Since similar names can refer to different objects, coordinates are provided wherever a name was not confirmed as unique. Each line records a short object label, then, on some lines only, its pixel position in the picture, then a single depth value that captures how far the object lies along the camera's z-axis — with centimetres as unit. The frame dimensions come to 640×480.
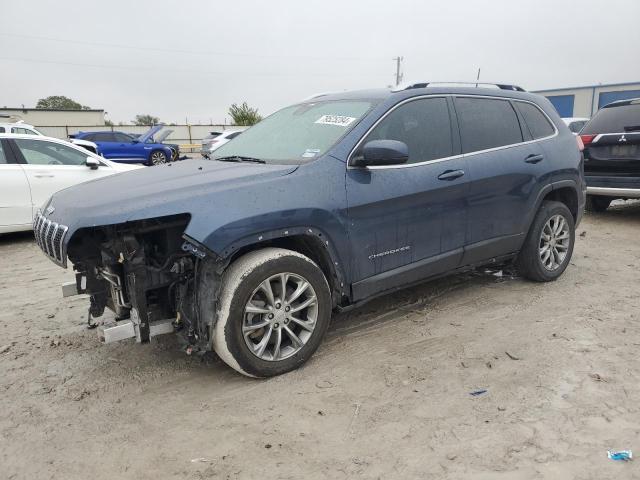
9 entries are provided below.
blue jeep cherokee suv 291
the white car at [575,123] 1600
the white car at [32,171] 676
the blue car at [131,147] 2019
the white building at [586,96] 3180
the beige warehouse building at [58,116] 4656
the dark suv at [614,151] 721
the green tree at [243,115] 4547
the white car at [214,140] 1625
